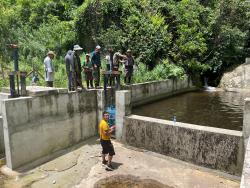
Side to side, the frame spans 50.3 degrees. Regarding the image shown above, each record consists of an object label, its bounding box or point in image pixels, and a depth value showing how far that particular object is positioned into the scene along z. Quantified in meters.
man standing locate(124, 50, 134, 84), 13.87
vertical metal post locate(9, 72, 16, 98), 8.84
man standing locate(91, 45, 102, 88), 11.80
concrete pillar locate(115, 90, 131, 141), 10.31
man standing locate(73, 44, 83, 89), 10.34
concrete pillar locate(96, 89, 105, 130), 11.37
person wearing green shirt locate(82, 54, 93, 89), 11.59
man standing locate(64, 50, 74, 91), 10.36
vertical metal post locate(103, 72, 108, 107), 11.20
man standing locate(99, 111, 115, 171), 8.13
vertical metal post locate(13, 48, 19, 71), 8.88
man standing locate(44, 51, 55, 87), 10.73
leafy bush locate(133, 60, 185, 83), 18.28
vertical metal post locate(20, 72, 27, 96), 8.88
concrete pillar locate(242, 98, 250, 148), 7.48
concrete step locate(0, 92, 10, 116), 9.04
